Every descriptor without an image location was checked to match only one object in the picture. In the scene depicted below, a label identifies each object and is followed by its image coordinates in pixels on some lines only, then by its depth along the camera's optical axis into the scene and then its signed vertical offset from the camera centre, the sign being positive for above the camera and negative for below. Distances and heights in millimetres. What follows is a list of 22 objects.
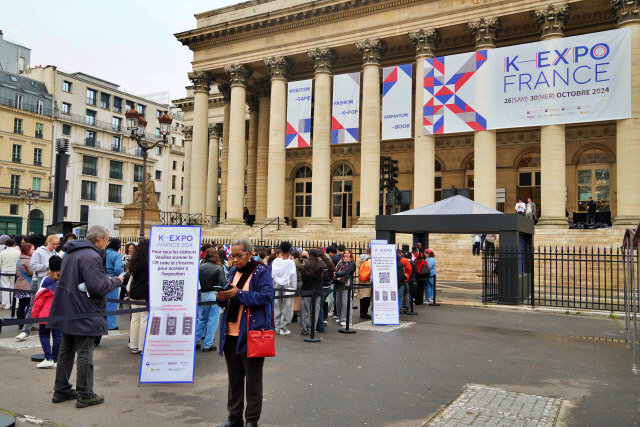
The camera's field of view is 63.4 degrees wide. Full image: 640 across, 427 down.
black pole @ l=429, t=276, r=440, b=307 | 15888 -1786
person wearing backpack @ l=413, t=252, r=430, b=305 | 15222 -1170
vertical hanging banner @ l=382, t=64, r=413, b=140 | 27359 +7213
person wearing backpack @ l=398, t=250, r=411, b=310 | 13258 -956
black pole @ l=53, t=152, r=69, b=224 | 17094 +1570
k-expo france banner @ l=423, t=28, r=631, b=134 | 22547 +7221
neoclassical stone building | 24703 +6666
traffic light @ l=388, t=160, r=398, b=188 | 21625 +2636
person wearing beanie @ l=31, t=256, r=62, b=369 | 7543 -1181
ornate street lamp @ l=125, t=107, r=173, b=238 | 19672 +4153
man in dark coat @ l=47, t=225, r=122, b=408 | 5773 -888
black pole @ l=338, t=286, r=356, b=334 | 10826 -1599
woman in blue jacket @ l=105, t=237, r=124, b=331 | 9703 -527
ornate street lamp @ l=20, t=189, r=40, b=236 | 48181 +3385
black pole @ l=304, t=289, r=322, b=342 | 10008 -1589
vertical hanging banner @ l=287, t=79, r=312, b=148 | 30297 +7143
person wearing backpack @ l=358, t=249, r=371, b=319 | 13000 -1071
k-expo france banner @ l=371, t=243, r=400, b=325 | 12039 -1124
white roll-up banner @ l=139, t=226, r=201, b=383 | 6625 -942
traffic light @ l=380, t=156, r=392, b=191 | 21616 +2752
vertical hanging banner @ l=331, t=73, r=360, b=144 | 28750 +7122
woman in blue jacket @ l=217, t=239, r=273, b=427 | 4945 -862
